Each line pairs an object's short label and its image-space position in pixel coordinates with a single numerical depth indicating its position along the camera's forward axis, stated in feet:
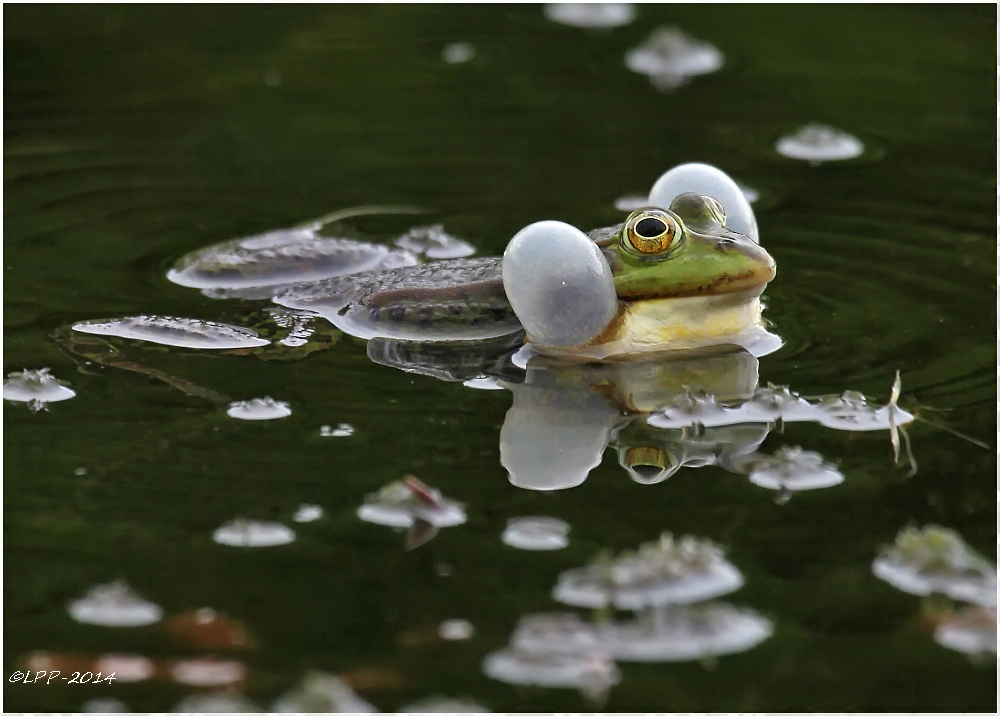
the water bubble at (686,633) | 15.55
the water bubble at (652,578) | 16.53
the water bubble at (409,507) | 18.51
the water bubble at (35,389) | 23.08
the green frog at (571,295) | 24.31
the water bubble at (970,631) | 15.58
